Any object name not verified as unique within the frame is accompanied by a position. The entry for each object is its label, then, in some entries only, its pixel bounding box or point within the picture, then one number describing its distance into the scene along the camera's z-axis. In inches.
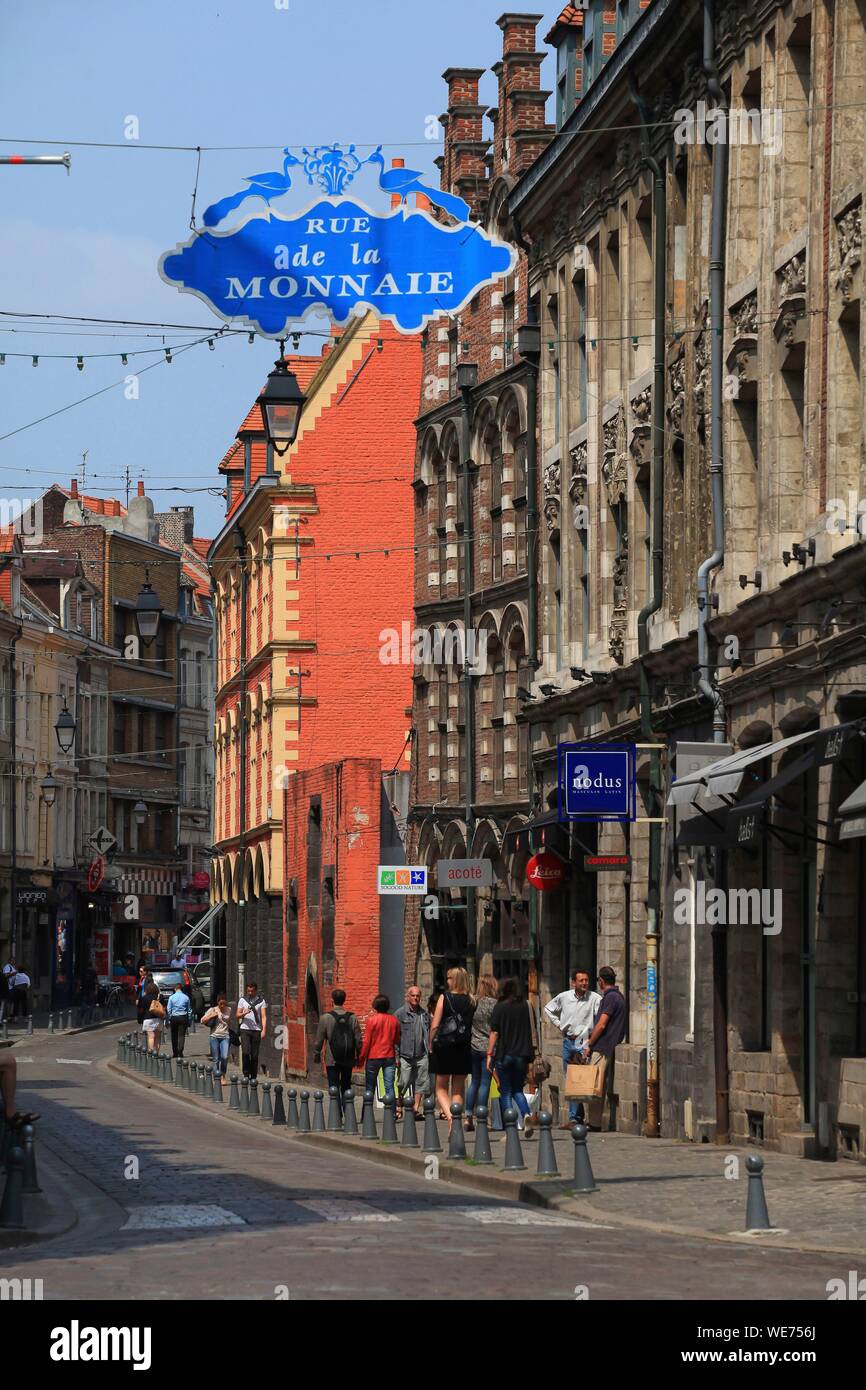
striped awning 3951.8
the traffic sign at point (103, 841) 3449.8
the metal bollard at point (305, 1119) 1202.1
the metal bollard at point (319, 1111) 1193.0
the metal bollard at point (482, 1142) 908.0
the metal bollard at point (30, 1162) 739.4
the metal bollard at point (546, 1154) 824.9
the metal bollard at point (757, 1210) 662.5
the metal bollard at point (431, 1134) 971.3
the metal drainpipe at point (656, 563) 1178.0
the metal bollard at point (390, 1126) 1071.0
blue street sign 695.7
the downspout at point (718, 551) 1053.8
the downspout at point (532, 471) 1540.4
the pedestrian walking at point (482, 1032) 1101.7
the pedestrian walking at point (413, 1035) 1192.2
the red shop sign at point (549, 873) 1402.6
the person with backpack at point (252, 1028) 1738.4
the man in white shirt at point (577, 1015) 1091.0
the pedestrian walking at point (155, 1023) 2096.5
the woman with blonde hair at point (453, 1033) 1067.9
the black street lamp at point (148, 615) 2197.3
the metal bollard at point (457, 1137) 938.1
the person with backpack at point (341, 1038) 1216.8
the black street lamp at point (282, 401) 951.0
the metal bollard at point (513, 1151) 871.7
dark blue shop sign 1137.4
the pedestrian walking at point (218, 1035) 1779.0
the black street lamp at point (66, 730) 3304.6
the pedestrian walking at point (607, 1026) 1071.0
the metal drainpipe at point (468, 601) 1729.8
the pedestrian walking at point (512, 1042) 1014.4
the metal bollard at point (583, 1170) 788.6
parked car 2883.9
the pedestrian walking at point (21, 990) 2866.6
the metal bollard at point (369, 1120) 1088.5
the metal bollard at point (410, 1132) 1040.2
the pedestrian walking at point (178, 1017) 2003.0
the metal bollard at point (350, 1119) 1160.2
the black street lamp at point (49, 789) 3080.7
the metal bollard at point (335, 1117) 1203.9
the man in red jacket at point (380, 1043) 1171.9
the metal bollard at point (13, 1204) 683.4
